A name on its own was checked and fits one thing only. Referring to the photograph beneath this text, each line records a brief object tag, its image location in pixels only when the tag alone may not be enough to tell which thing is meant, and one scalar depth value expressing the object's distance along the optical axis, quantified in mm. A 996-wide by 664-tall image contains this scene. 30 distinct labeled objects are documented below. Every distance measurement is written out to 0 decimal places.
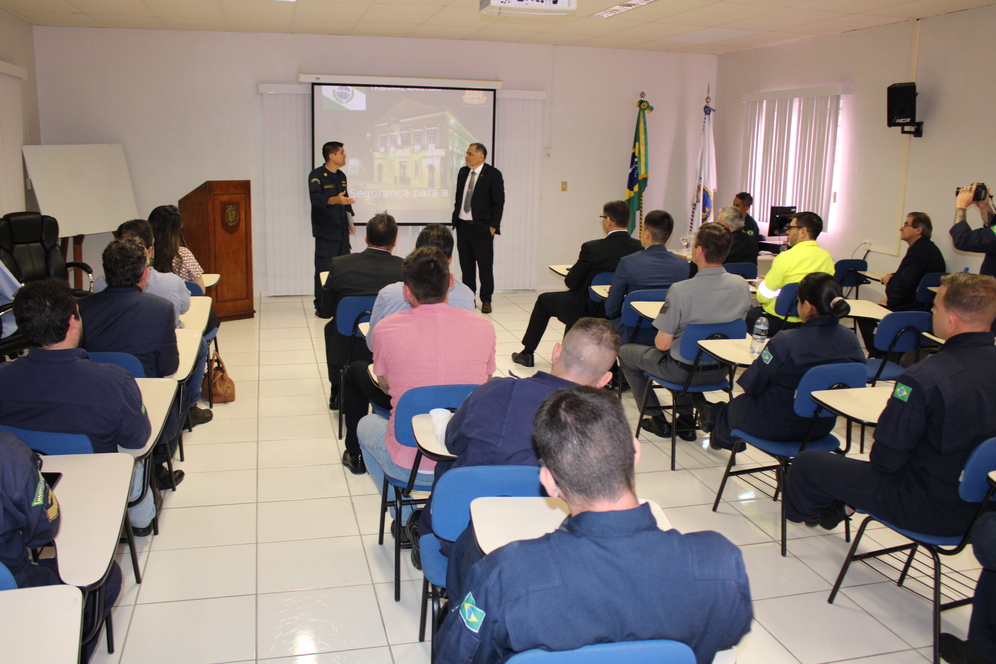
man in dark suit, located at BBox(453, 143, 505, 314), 8133
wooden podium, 7184
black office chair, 5645
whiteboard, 7051
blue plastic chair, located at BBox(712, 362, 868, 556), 3258
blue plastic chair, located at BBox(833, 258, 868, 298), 7059
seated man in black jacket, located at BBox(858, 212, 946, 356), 6090
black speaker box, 6680
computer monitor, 8133
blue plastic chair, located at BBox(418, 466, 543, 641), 2123
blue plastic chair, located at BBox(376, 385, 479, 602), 2793
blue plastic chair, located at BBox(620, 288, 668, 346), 4930
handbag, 5082
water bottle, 3930
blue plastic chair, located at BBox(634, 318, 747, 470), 4219
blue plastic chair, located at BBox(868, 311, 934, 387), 4535
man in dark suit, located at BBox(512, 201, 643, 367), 5633
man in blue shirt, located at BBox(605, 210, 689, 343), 5062
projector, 4730
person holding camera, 5754
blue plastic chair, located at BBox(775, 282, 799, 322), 5383
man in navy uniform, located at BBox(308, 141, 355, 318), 7785
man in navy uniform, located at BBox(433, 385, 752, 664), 1346
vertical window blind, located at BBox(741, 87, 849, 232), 7906
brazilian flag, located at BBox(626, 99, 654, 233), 9422
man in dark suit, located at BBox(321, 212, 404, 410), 4535
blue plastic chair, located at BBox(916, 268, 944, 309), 6078
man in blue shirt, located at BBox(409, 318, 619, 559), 2234
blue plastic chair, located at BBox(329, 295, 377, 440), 4438
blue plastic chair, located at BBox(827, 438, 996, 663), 2477
